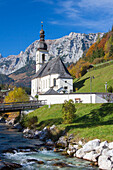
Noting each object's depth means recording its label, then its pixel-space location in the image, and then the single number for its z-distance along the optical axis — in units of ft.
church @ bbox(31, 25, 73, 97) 212.64
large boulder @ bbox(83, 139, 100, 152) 62.95
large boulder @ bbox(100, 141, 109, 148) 61.24
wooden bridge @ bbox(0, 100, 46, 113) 143.21
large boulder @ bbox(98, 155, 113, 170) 51.98
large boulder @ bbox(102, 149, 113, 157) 55.50
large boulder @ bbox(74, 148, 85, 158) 62.74
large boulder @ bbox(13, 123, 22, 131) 137.36
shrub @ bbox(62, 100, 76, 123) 100.83
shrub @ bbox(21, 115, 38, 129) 122.11
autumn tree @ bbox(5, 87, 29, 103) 223.30
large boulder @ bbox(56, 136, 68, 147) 76.88
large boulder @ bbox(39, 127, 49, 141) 93.53
